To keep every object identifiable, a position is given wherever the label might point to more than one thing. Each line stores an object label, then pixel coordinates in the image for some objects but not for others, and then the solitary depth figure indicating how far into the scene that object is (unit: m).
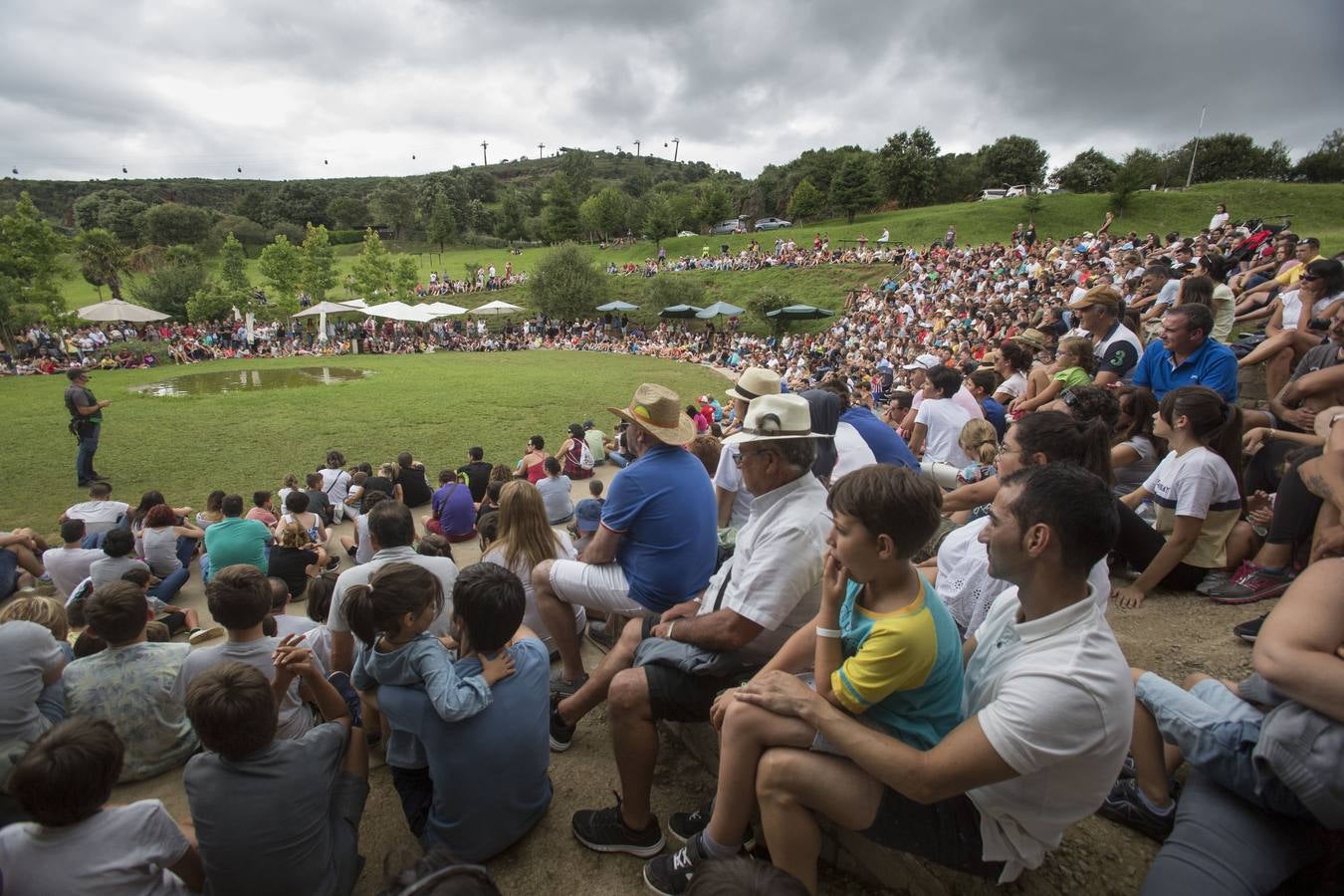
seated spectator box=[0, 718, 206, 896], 1.99
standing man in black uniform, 10.24
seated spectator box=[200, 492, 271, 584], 6.00
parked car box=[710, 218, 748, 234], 68.82
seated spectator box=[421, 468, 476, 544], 7.75
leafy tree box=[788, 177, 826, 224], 61.34
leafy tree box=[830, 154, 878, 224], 59.03
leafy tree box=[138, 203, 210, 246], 63.94
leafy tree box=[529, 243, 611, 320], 39.59
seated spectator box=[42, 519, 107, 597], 6.02
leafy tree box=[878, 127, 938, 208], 56.97
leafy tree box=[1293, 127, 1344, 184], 49.72
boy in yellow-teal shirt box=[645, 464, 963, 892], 1.88
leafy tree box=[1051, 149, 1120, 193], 59.44
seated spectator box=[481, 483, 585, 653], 4.27
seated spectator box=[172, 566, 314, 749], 3.17
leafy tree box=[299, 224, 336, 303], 42.41
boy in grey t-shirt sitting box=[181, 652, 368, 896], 2.24
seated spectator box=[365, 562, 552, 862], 2.54
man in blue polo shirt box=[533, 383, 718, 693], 3.46
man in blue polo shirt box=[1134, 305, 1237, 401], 5.19
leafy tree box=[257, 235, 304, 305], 40.25
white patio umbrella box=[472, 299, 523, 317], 34.89
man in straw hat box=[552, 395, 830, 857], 2.65
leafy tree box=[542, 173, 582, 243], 66.56
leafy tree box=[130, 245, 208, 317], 39.50
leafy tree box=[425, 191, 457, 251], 66.56
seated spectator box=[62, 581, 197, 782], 3.26
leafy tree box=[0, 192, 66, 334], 27.94
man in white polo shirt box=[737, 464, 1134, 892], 1.70
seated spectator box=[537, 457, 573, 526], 8.19
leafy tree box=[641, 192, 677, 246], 53.12
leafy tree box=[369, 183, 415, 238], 75.88
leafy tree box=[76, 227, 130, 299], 43.28
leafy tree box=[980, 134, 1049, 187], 63.31
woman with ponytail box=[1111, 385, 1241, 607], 3.82
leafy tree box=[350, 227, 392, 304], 42.34
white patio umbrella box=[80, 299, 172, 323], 24.86
